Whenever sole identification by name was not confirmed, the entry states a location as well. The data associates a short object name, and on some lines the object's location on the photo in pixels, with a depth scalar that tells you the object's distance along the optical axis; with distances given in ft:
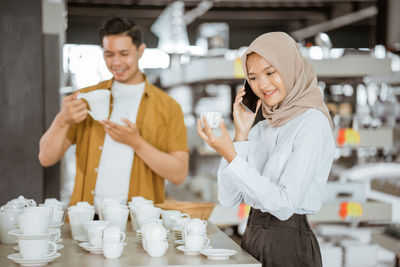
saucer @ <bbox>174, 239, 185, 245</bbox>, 7.80
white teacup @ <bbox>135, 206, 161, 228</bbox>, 8.54
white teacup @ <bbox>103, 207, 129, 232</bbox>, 8.40
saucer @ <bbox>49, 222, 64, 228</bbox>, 7.98
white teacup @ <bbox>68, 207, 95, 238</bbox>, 8.27
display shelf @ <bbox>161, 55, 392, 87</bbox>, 15.56
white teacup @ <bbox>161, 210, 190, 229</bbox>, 8.57
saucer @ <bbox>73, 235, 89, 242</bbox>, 7.89
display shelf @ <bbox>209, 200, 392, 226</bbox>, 16.01
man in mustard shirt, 10.65
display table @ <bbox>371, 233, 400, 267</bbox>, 14.01
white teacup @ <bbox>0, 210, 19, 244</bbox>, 7.88
